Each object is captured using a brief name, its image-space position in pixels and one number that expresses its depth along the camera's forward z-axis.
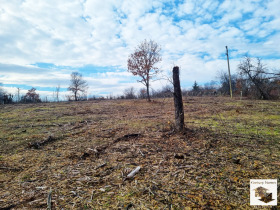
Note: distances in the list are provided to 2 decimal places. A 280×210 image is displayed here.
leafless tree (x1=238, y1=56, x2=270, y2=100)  20.76
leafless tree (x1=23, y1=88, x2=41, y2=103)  44.79
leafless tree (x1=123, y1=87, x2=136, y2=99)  40.41
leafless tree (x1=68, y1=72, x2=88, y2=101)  45.22
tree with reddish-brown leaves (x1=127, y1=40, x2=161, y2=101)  21.06
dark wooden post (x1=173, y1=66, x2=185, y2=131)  4.92
